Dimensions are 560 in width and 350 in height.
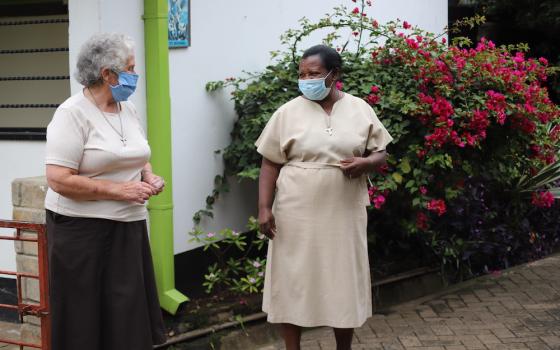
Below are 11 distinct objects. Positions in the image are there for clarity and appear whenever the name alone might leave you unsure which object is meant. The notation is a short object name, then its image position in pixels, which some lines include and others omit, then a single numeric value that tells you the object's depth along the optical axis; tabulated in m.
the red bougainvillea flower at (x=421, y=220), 6.10
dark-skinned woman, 4.31
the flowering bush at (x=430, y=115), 5.80
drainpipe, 5.20
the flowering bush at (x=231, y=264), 5.72
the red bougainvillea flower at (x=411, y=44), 6.11
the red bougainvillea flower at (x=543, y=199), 7.05
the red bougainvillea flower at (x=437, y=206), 5.79
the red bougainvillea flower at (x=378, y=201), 5.62
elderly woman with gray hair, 3.75
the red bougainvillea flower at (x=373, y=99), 5.86
